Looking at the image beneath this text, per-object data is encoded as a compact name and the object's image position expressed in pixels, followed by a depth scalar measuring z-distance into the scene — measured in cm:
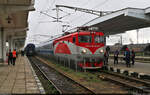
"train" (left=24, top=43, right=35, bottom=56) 4725
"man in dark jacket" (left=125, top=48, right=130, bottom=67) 1743
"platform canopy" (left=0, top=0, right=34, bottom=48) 1614
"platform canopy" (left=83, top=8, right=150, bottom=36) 1710
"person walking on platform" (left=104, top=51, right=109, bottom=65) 1819
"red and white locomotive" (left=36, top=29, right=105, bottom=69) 1477
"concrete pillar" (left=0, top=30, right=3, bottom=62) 2609
